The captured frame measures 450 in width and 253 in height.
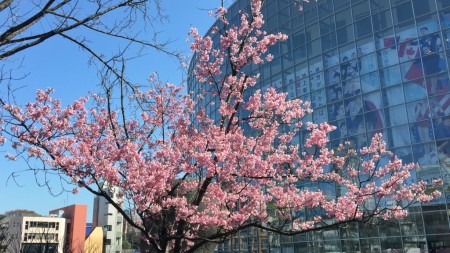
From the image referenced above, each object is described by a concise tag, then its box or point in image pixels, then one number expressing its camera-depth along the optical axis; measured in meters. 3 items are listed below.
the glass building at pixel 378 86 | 20.55
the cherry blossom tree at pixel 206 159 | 6.36
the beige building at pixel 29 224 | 52.10
